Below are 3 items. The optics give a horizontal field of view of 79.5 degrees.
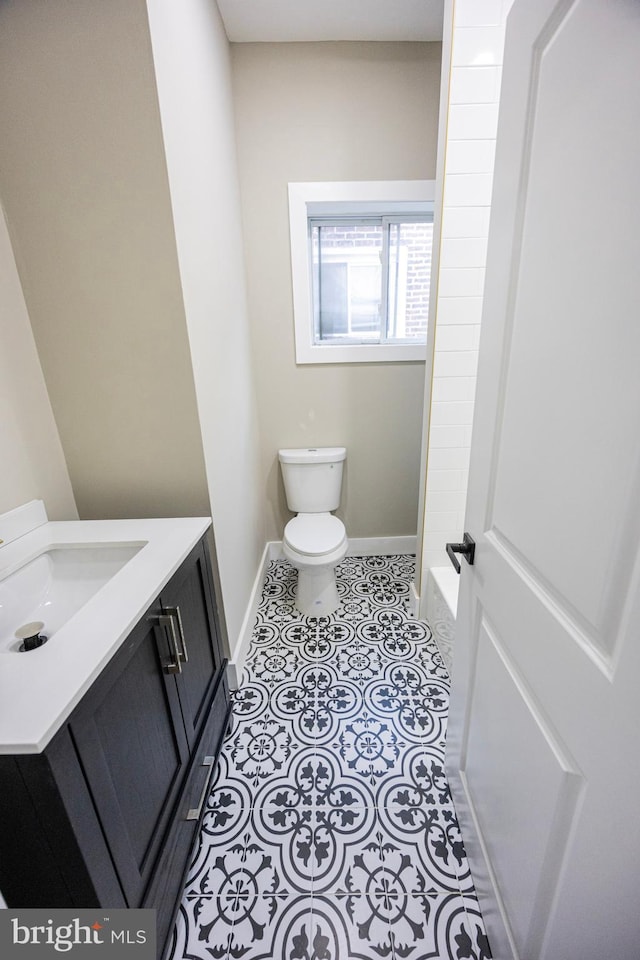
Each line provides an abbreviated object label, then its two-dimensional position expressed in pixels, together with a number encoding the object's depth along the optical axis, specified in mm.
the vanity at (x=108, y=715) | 600
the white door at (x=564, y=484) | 466
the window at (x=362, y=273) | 2025
